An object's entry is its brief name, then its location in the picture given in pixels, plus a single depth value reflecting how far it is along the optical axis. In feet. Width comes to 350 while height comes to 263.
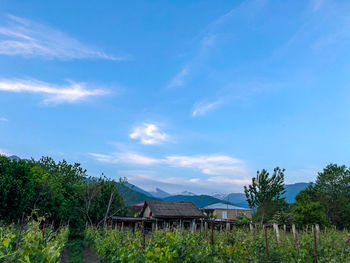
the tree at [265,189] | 82.89
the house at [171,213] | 86.07
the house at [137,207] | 138.90
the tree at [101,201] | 91.15
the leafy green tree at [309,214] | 79.92
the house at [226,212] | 118.01
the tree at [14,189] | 52.44
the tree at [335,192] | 106.20
